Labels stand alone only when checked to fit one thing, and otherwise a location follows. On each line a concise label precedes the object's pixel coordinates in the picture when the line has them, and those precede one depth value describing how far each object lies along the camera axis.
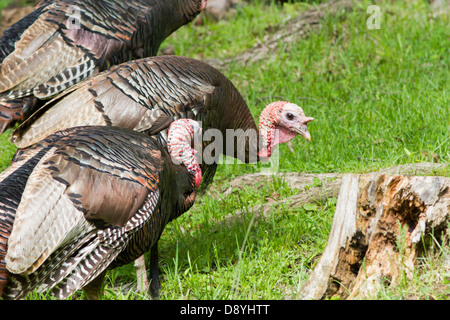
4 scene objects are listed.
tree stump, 6.28
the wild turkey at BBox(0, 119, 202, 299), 6.14
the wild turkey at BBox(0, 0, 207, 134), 9.58
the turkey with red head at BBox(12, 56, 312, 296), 8.37
